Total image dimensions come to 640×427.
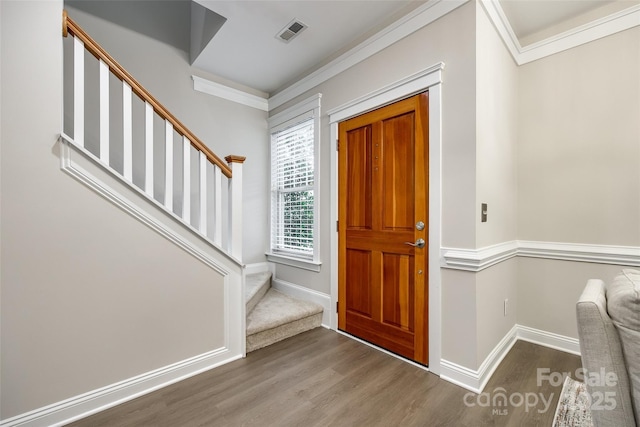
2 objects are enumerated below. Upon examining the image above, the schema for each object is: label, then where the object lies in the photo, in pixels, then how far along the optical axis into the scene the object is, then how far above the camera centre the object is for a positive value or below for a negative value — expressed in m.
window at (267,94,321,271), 3.18 +0.39
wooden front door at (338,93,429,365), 2.20 -0.11
